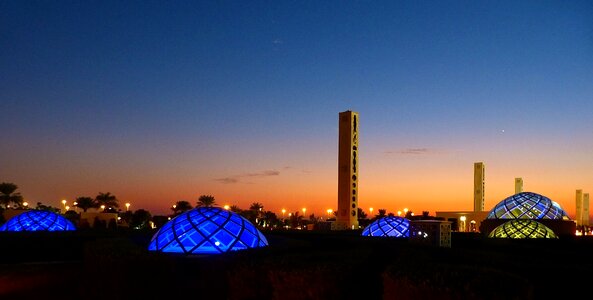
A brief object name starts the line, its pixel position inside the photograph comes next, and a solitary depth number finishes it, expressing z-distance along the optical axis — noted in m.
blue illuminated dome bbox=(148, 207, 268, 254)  12.11
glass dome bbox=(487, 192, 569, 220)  22.64
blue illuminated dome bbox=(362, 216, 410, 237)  20.38
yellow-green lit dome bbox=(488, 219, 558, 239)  17.44
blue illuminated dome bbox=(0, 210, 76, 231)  21.00
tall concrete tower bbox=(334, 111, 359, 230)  34.12
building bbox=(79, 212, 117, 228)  40.34
